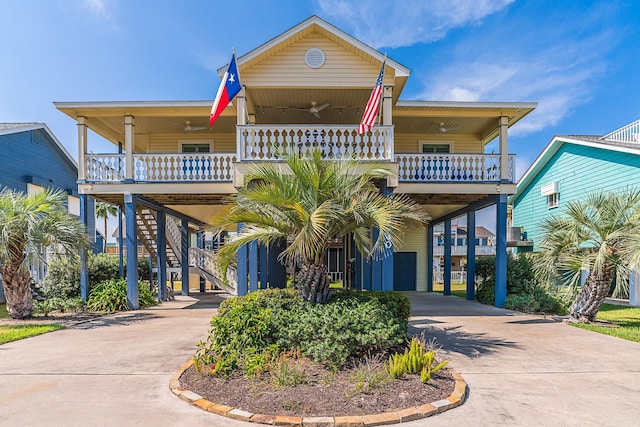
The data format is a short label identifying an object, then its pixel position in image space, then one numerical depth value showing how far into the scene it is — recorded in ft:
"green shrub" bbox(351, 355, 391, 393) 12.80
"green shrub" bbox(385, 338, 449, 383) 13.52
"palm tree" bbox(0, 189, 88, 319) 25.89
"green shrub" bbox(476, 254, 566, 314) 31.96
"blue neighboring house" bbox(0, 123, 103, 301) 43.45
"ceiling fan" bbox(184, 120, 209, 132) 39.52
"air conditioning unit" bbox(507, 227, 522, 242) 59.67
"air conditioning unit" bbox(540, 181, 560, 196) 52.19
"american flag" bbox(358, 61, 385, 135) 26.81
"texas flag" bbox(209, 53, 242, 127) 26.76
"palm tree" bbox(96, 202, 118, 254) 93.10
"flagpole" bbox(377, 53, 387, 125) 27.92
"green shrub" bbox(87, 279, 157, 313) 32.84
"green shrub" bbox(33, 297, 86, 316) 30.45
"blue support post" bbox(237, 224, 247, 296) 30.53
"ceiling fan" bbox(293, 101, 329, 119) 36.58
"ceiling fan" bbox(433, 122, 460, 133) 40.46
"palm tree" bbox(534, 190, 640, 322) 24.90
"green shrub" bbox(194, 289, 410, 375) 14.85
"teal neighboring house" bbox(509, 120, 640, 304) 40.11
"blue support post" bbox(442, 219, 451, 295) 46.62
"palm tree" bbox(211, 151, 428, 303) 16.87
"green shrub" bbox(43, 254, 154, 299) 33.86
